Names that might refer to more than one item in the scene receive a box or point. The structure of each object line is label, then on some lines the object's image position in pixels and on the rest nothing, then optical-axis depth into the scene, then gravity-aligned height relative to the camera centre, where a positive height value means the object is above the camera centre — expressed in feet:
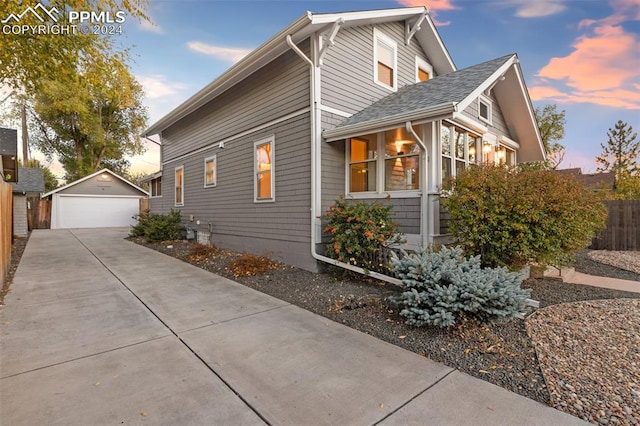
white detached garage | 64.95 +1.38
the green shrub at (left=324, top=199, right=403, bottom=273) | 17.76 -1.47
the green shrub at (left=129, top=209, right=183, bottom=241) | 37.42 -2.30
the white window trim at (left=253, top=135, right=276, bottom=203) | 25.09 +3.36
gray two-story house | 19.66 +6.44
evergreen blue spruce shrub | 10.94 -3.07
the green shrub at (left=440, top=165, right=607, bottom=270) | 15.10 -0.17
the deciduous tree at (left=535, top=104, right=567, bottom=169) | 62.13 +16.98
